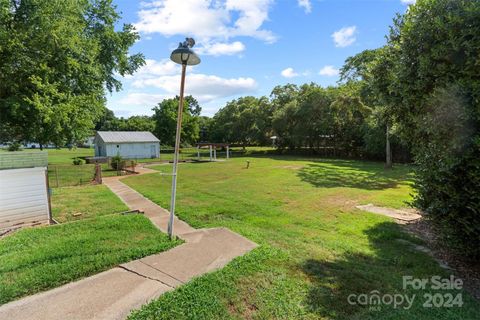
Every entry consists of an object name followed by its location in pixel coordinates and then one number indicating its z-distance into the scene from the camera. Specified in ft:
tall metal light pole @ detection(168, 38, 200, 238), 13.55
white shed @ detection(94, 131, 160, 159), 93.86
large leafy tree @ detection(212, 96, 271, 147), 119.24
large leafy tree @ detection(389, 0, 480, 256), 10.25
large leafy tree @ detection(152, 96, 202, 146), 129.49
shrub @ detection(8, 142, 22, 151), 32.45
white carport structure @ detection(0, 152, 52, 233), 18.25
